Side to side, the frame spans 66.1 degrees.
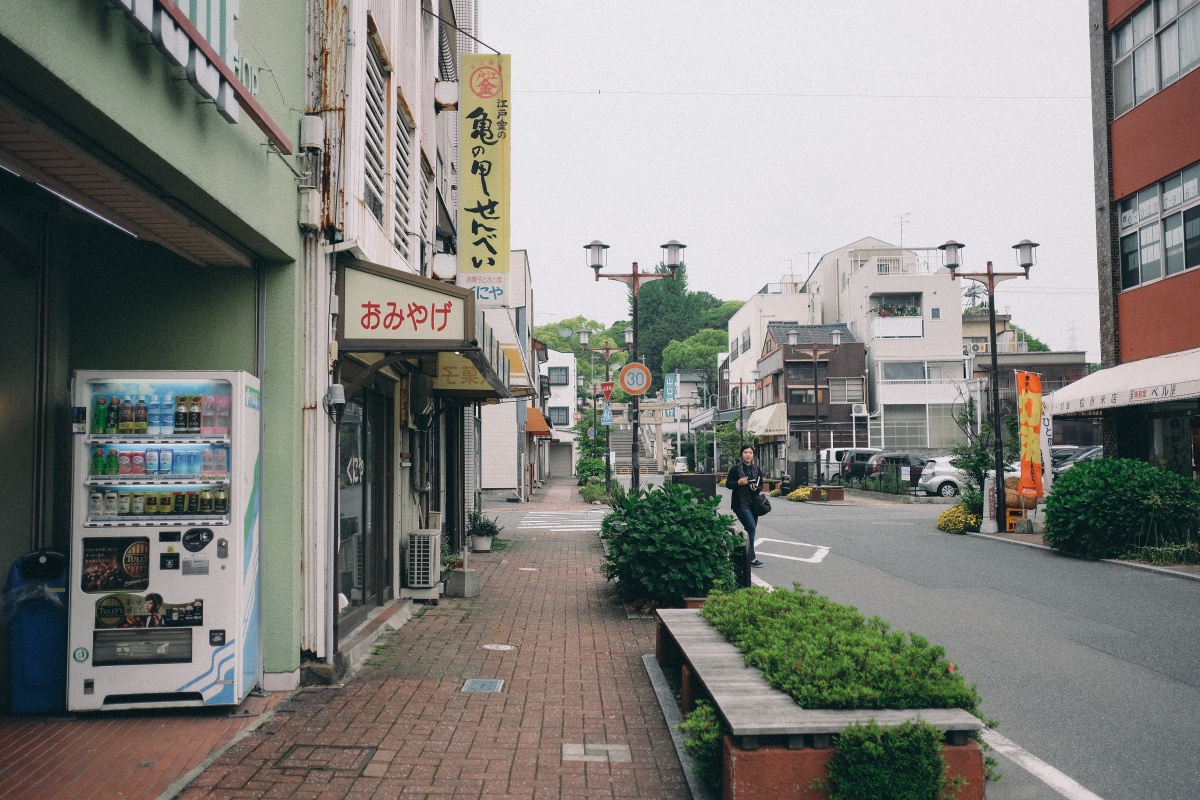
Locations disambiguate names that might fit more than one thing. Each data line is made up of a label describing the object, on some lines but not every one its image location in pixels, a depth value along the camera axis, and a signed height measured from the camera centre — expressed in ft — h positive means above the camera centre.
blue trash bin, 19.17 -3.81
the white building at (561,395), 223.30 +11.81
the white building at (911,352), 179.42 +17.39
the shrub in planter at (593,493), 108.41 -6.03
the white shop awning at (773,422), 185.57 +3.99
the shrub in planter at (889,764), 13.21 -4.72
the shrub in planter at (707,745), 14.80 -4.93
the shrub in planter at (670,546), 31.04 -3.56
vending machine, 19.35 -1.96
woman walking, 43.42 -2.13
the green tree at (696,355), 328.90 +30.86
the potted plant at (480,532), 56.54 -5.55
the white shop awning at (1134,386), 48.83 +2.95
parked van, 143.30 -3.38
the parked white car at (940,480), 108.37 -4.87
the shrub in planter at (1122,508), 46.52 -3.70
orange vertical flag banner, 61.62 +0.59
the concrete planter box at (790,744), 13.47 -4.51
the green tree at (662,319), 348.79 +47.28
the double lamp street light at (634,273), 65.05 +12.56
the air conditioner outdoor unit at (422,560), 35.55 -4.44
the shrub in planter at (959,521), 66.80 -6.04
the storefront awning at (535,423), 130.14 +3.07
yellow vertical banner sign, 36.09 +10.02
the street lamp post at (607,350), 105.50 +10.90
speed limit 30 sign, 61.11 +4.22
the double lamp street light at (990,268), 69.36 +13.06
